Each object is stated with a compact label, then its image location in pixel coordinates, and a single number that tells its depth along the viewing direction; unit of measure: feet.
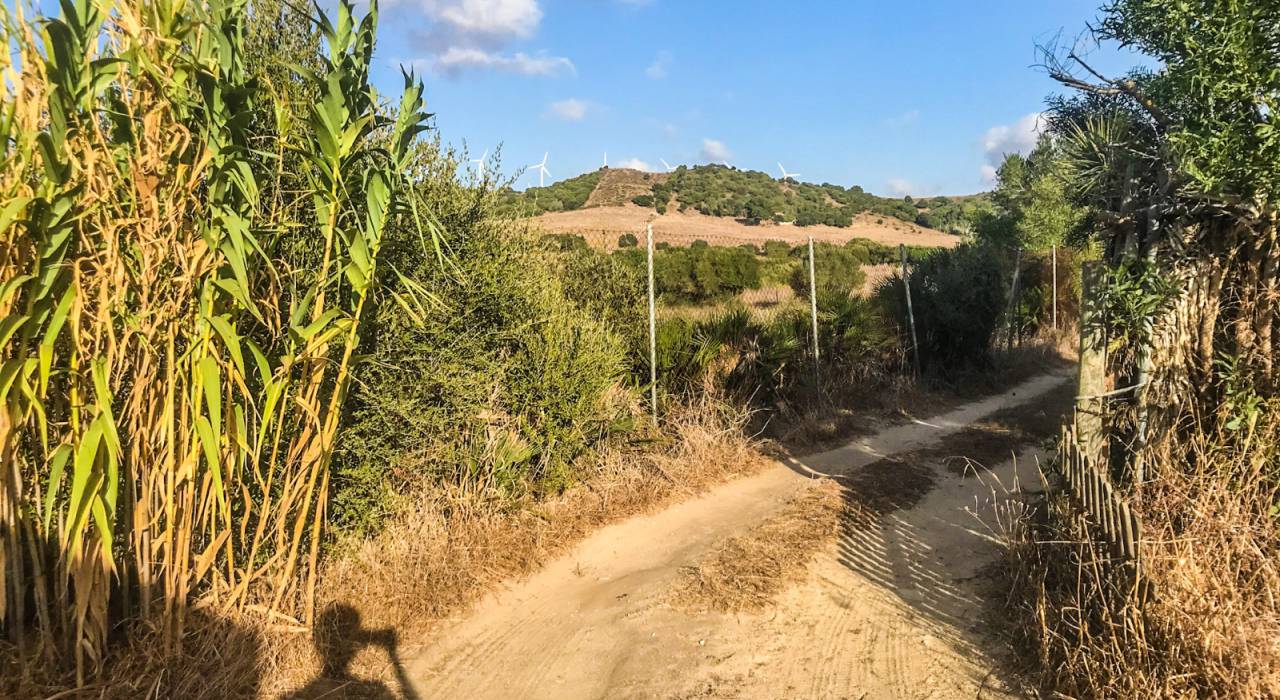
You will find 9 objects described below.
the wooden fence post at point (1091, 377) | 14.12
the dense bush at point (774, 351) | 27.09
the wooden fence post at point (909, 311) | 37.65
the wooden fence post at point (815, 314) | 31.07
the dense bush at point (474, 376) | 14.84
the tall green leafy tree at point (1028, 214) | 68.13
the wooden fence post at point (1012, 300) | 45.32
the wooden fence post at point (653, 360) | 25.11
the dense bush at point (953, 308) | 40.24
